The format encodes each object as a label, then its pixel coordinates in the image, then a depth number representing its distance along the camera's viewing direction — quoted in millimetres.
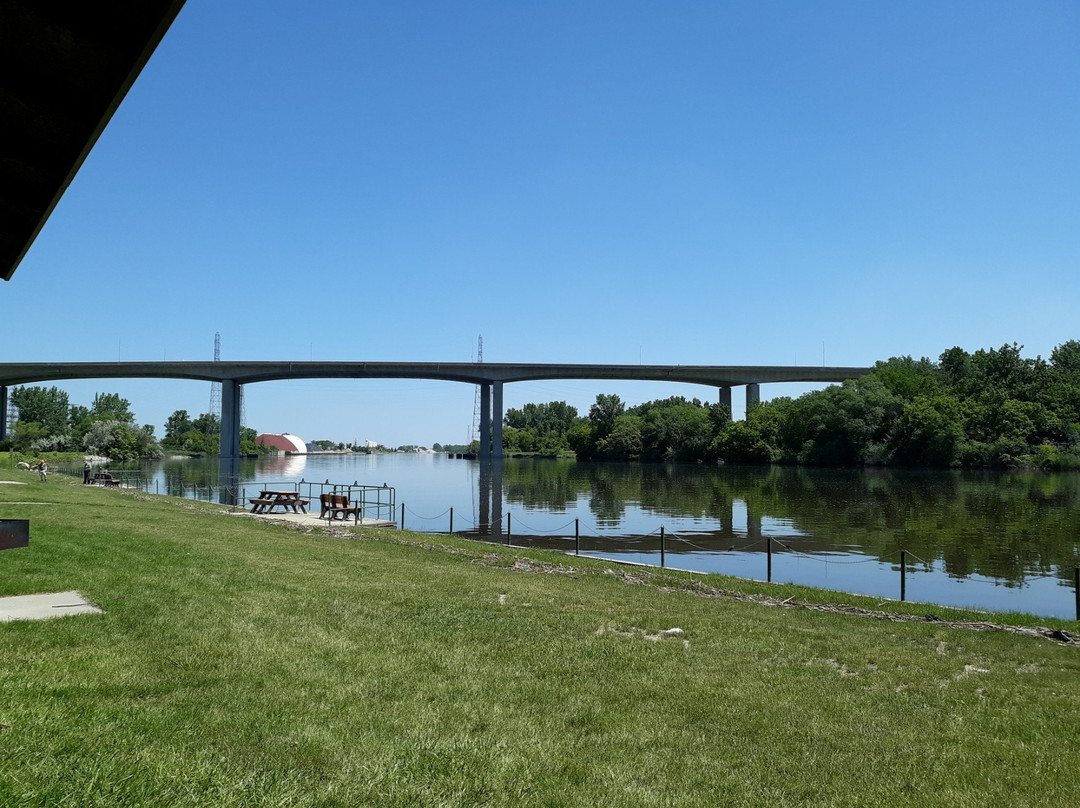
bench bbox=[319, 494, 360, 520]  27031
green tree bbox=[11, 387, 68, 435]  149500
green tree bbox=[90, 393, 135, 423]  173388
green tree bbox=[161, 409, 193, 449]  182062
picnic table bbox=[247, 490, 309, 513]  29625
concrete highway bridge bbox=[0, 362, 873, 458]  104750
